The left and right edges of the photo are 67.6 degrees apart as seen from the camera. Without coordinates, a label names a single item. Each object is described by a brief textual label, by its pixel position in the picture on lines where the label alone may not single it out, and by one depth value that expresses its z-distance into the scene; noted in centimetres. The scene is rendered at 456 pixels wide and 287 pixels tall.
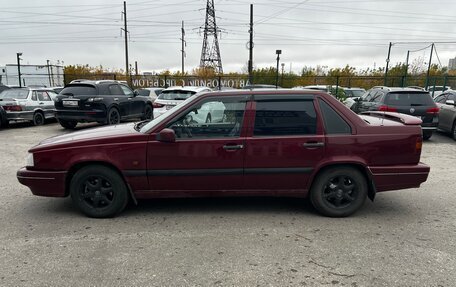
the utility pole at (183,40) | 5631
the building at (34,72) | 3784
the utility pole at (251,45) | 2659
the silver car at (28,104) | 1229
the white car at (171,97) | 1062
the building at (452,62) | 7406
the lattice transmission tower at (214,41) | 3912
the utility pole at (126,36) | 3313
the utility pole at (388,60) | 3175
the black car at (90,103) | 1116
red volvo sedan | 413
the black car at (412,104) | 966
